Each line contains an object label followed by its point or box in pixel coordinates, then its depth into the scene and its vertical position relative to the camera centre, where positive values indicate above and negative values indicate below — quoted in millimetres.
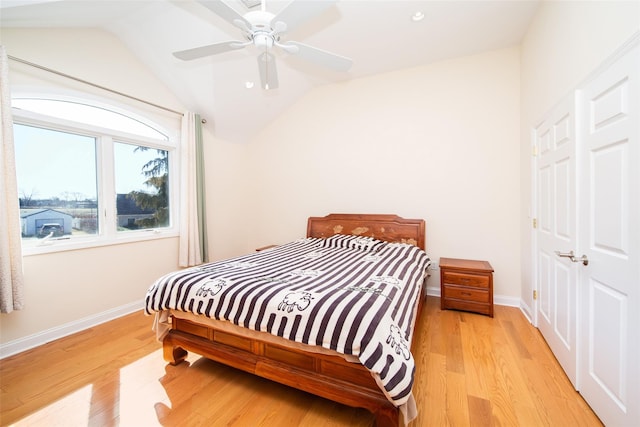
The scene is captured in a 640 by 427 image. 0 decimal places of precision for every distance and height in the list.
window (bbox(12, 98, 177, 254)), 2439 +410
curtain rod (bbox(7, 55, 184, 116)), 2272 +1316
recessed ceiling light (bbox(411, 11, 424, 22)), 2557 +1885
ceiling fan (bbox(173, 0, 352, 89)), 1643 +1233
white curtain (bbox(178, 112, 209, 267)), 3588 +240
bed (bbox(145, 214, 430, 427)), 1339 -688
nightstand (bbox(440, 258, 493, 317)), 2807 -887
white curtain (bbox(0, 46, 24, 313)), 2074 -37
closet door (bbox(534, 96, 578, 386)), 1782 -202
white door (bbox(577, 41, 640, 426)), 1227 -200
